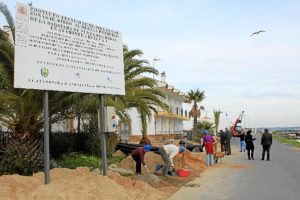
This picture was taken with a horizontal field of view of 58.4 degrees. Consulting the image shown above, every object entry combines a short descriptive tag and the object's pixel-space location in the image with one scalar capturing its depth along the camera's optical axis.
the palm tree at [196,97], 35.91
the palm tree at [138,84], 11.83
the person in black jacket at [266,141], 13.27
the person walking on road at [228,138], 16.15
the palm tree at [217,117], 37.51
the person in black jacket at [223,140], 16.18
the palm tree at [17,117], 7.99
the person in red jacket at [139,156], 8.67
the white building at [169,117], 26.55
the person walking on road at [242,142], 17.94
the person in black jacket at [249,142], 13.78
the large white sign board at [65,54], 5.90
